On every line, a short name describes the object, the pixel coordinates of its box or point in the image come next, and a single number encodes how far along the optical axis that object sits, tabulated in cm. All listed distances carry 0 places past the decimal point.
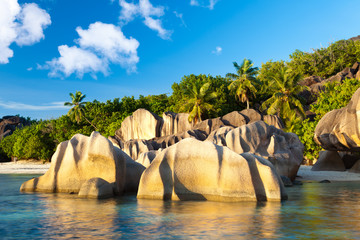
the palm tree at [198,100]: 4319
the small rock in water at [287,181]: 1919
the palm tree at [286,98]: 4147
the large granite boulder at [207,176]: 1216
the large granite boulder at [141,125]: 3991
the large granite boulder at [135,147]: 3196
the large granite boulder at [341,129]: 2108
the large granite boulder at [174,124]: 3969
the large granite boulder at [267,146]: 1992
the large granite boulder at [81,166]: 1473
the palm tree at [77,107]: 5524
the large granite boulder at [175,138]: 3453
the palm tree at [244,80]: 4769
